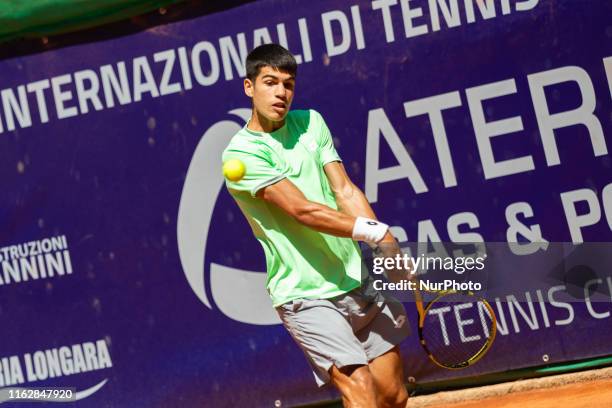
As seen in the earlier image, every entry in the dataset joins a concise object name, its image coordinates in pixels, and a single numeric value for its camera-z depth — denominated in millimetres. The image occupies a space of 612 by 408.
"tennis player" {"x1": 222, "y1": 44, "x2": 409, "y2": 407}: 8078
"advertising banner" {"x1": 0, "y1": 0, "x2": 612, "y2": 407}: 11211
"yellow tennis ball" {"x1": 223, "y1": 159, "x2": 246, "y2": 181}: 8130
